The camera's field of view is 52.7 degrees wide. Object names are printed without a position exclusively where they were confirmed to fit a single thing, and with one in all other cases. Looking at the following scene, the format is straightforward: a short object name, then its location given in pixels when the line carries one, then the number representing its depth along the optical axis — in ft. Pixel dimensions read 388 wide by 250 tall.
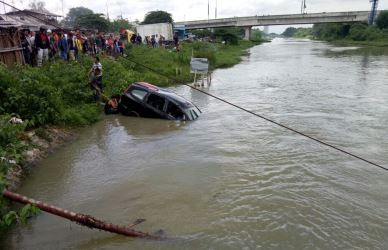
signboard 78.84
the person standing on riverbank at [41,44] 56.39
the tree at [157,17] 307.99
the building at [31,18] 81.80
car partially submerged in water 46.42
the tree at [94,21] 219.20
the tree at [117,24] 273.79
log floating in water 18.13
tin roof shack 49.85
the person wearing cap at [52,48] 61.31
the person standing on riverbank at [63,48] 62.49
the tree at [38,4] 290.85
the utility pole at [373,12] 269.85
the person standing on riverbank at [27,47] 54.60
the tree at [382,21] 265.54
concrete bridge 258.78
